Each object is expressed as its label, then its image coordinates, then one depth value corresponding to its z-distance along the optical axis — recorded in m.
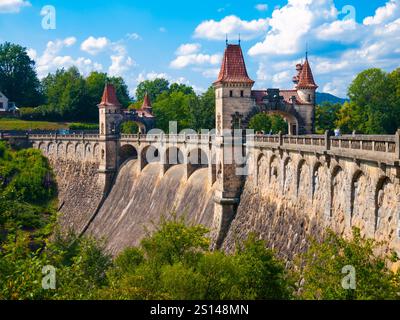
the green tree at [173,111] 102.56
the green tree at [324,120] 93.57
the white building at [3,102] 121.69
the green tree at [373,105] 76.81
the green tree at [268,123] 90.06
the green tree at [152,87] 146.00
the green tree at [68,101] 114.44
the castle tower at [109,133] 72.94
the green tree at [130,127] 103.56
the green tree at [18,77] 129.38
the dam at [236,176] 25.17
